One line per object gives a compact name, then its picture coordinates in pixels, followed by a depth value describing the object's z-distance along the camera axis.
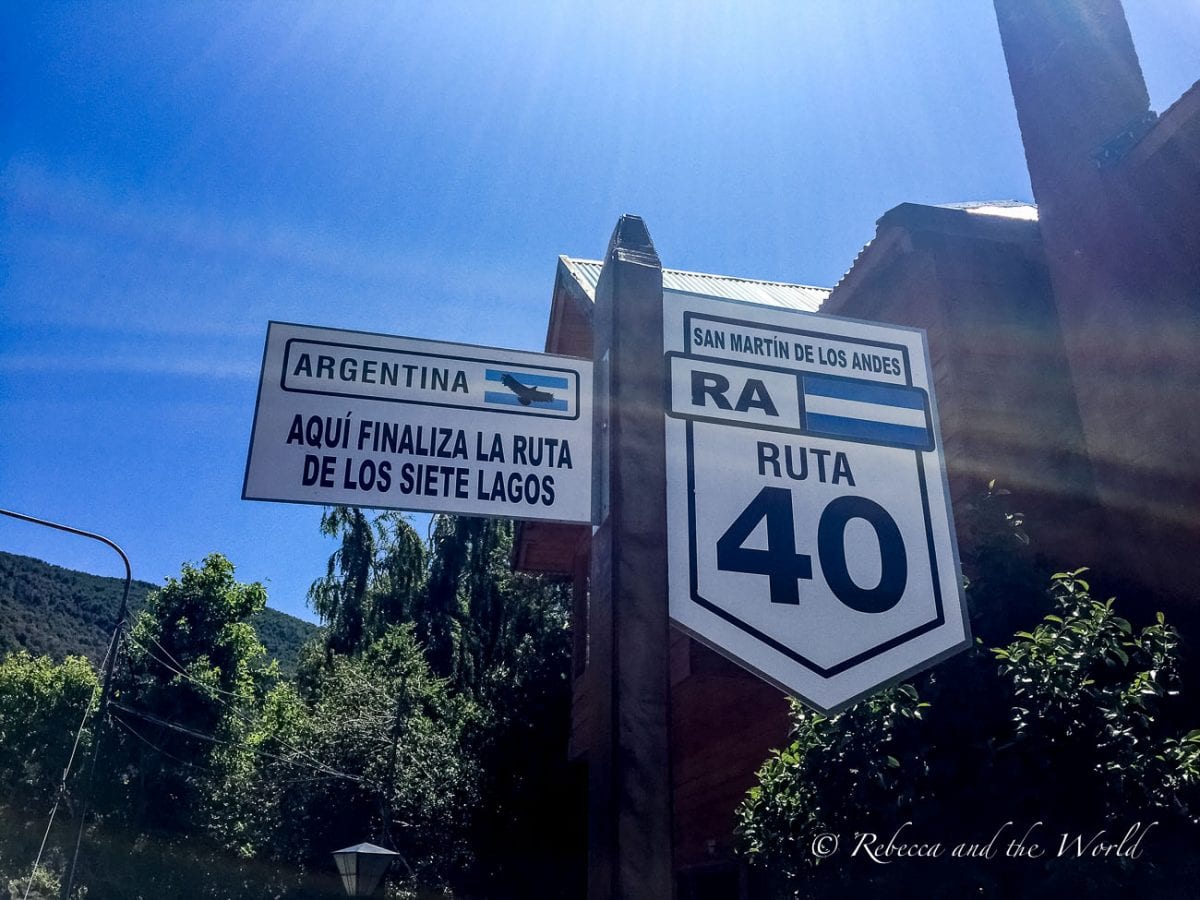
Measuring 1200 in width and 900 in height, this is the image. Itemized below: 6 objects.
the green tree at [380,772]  17.58
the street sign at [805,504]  1.89
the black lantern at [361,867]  10.17
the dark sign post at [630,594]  1.60
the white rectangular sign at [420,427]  2.08
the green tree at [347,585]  28.67
